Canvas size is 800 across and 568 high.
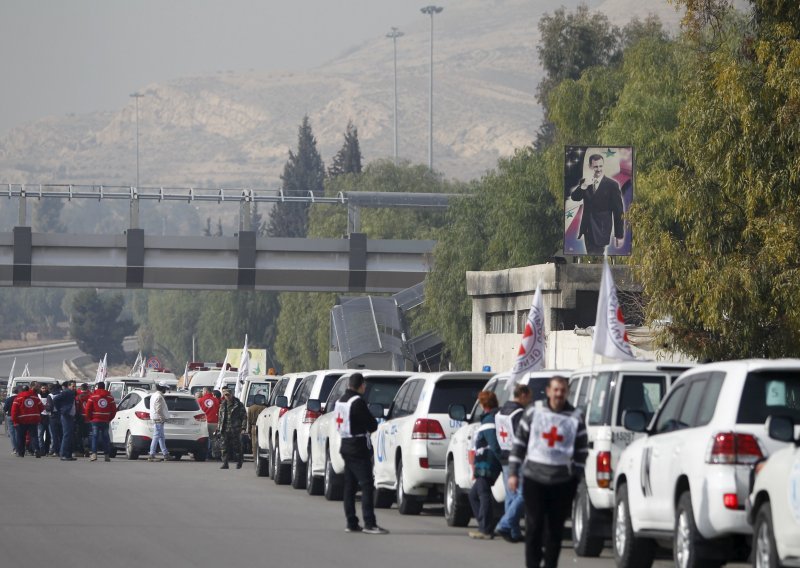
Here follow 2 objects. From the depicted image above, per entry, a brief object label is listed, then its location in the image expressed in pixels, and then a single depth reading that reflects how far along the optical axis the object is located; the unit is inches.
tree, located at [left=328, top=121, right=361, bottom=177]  6761.8
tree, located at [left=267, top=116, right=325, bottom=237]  7755.9
